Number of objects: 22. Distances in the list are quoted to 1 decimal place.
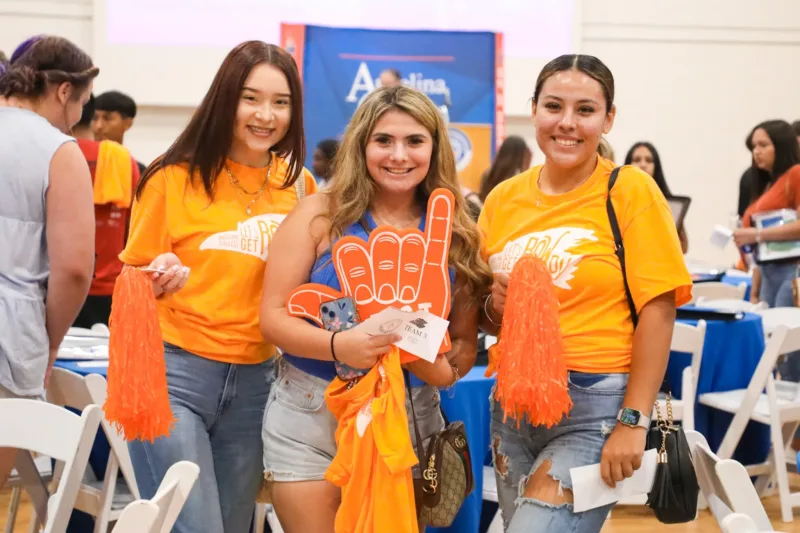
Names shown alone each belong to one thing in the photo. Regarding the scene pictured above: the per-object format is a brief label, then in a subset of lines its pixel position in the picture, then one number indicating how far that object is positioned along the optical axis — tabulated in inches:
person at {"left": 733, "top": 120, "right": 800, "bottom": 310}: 214.1
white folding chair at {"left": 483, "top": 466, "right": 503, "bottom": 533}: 113.0
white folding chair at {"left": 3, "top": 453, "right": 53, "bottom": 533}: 123.5
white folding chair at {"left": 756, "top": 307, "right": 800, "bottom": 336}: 189.5
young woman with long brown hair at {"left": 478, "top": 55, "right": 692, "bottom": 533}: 72.4
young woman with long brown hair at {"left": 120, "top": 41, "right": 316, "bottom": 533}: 82.7
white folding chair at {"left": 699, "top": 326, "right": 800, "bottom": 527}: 158.7
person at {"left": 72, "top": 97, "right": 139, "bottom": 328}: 165.5
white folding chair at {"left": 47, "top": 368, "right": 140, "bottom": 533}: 105.0
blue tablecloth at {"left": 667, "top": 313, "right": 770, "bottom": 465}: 170.9
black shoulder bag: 72.5
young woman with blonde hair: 75.2
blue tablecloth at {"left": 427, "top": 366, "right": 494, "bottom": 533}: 113.0
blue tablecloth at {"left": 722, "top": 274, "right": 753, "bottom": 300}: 265.7
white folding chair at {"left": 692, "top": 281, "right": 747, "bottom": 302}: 216.7
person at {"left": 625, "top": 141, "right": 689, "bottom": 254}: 240.2
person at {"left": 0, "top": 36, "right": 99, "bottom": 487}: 92.7
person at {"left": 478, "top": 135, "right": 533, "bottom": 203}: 197.2
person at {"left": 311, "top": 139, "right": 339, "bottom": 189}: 231.5
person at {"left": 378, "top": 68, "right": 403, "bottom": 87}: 249.0
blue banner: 319.6
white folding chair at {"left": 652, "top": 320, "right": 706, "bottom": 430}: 156.5
